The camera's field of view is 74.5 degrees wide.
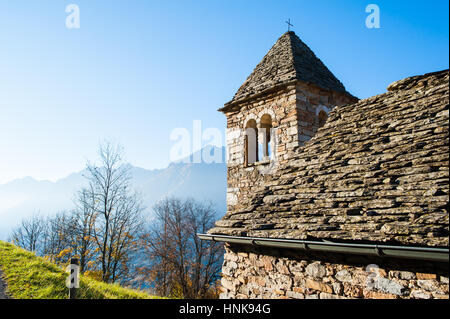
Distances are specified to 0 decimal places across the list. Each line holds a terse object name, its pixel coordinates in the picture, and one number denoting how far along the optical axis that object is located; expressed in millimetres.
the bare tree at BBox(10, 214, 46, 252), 32119
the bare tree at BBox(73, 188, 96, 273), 19422
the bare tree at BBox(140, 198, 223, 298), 23797
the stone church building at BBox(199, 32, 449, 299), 3299
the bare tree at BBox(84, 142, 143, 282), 17859
